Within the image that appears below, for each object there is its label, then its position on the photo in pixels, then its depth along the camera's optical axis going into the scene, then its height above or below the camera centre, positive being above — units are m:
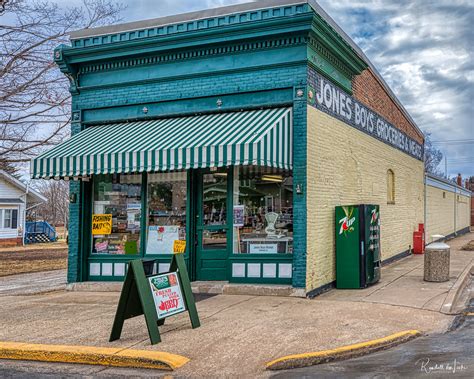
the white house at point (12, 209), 36.09 +0.64
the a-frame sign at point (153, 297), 7.07 -1.09
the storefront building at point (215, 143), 10.41 +1.53
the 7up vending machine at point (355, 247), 11.24 -0.57
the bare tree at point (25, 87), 17.12 +4.28
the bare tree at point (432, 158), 72.24 +8.99
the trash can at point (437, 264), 11.77 -0.96
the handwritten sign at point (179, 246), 11.52 -0.59
